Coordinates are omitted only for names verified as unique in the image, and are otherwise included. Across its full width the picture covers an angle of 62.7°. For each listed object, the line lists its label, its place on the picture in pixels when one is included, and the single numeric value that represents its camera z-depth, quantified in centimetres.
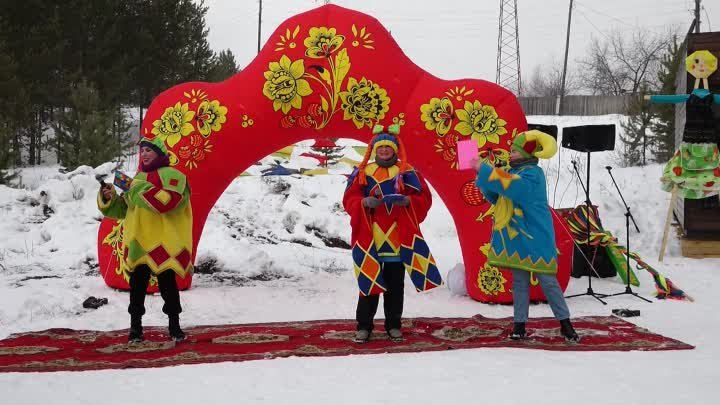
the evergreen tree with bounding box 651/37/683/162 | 1241
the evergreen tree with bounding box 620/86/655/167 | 1398
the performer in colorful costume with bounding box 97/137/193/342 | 407
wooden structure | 825
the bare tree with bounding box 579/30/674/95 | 3209
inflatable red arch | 568
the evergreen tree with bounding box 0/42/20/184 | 1341
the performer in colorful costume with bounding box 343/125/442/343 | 417
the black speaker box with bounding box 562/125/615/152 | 621
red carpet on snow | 361
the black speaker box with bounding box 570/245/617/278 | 688
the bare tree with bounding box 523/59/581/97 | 4346
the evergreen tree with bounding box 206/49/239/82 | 1975
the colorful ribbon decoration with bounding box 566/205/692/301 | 654
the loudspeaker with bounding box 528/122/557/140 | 623
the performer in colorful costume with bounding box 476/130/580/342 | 409
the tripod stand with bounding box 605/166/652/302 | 599
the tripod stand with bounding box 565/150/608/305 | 589
